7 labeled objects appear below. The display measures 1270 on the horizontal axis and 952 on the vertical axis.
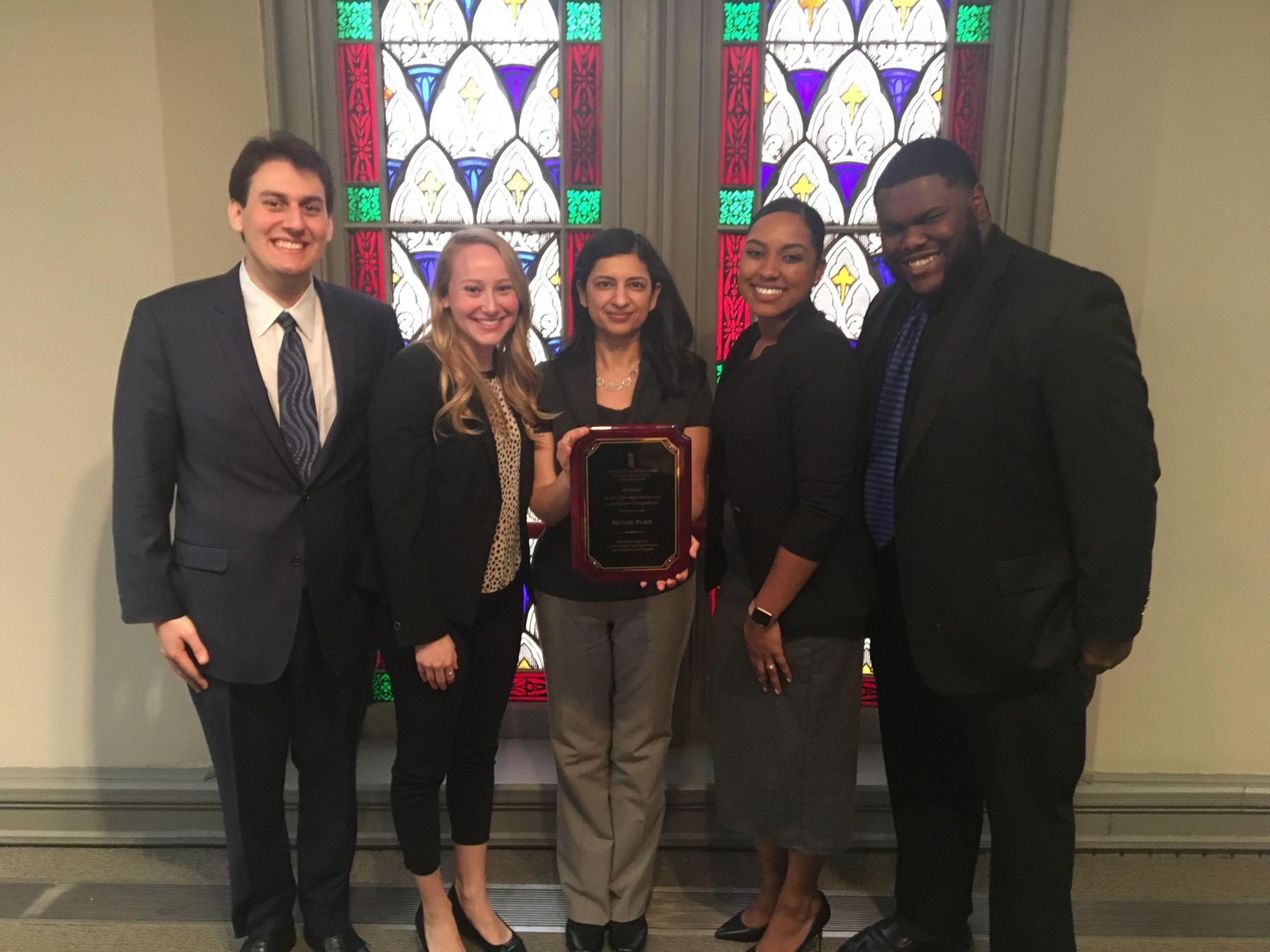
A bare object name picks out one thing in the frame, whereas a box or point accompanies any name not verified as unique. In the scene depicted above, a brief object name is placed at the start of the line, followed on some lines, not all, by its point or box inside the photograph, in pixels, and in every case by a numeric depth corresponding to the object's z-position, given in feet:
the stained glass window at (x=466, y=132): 7.29
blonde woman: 5.17
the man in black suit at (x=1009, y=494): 4.63
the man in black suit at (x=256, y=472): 5.24
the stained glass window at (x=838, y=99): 7.25
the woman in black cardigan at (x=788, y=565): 5.19
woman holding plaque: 5.57
